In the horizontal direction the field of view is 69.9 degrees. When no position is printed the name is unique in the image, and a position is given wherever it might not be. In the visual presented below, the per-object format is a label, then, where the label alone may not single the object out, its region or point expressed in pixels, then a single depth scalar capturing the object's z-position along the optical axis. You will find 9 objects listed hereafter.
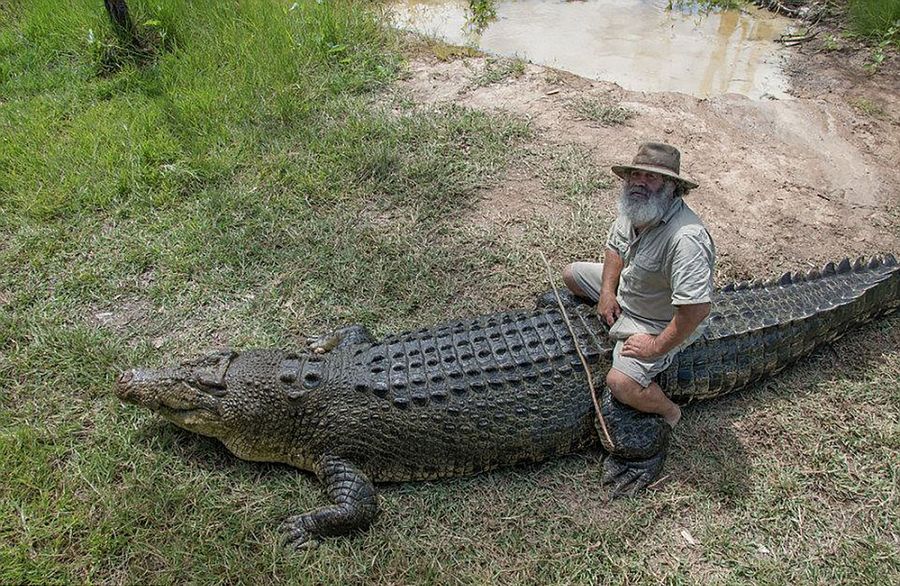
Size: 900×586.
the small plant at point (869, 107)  6.04
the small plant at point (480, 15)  8.30
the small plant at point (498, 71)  6.60
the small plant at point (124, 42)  6.59
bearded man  2.78
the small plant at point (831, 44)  7.30
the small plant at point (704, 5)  8.57
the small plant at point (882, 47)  6.89
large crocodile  3.12
